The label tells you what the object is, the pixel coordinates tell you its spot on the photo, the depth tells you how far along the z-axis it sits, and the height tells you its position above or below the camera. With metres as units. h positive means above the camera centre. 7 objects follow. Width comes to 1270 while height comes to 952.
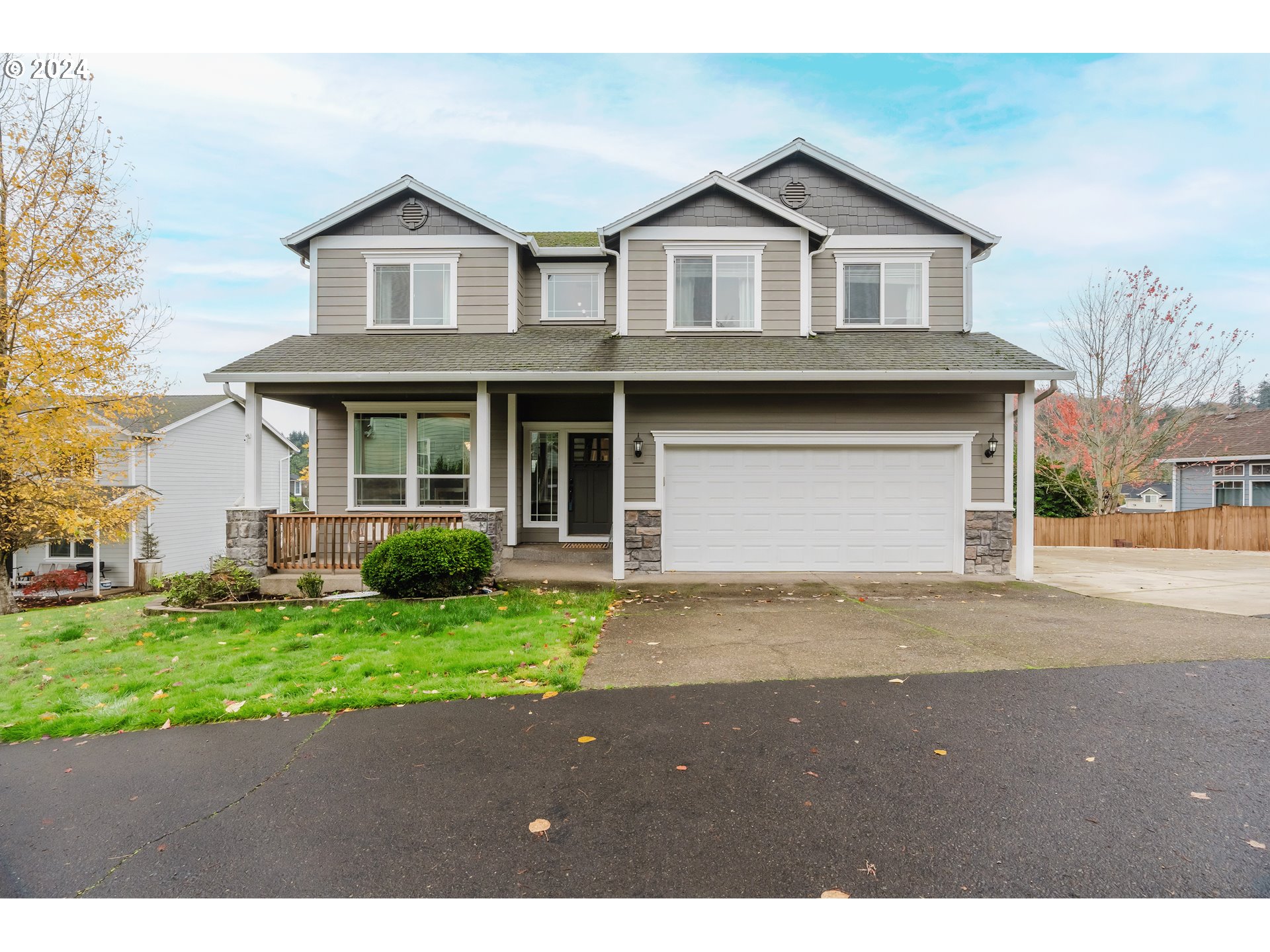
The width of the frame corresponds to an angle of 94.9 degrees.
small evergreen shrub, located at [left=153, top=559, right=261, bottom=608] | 7.43 -1.47
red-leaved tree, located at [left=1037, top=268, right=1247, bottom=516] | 17.47 +3.41
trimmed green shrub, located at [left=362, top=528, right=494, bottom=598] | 7.70 -1.20
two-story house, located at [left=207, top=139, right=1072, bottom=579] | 9.17 +1.51
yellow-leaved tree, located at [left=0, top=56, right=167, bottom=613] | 10.40 +3.24
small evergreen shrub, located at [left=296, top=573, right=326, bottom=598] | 7.90 -1.50
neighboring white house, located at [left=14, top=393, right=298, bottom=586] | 17.36 -0.25
